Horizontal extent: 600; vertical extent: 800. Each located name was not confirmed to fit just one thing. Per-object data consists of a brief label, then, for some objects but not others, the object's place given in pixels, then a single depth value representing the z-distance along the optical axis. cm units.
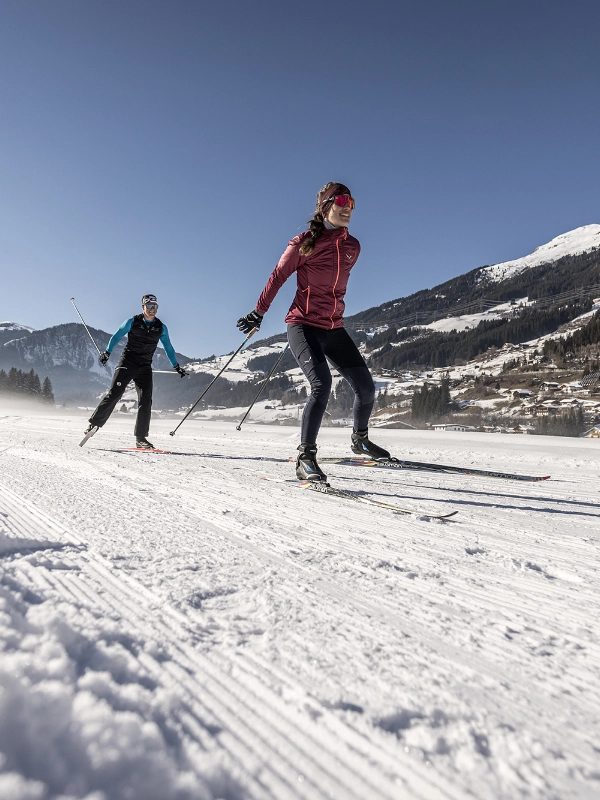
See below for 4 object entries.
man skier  616
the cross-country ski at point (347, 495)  227
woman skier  347
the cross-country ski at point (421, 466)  373
